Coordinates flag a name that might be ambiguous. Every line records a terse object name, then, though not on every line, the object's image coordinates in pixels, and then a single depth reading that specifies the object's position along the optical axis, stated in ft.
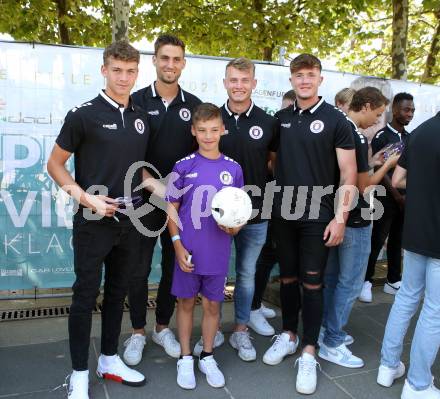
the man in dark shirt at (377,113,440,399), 9.58
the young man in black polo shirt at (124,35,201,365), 11.22
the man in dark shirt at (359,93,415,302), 16.71
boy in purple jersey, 10.39
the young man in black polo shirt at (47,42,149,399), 9.22
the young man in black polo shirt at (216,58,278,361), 11.32
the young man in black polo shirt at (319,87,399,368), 11.56
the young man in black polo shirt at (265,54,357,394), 10.76
